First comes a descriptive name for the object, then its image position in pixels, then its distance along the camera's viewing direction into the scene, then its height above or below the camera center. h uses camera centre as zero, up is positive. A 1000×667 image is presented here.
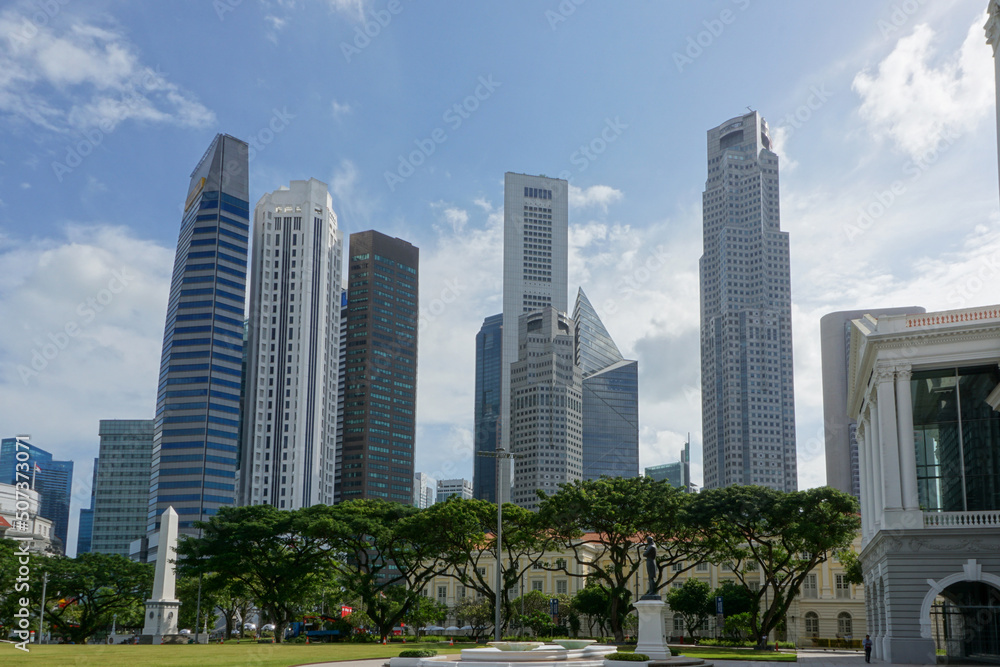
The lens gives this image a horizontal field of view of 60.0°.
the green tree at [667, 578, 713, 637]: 83.88 -7.92
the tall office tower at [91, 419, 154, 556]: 190.88 -2.22
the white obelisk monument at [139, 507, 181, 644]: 71.62 -7.69
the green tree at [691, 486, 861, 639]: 56.06 -0.36
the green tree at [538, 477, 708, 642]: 59.72 -0.01
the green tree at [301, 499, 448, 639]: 65.75 -2.26
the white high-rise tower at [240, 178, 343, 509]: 185.88 +32.00
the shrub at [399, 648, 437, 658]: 36.34 -5.77
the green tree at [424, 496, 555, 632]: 64.49 -1.19
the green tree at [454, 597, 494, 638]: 88.25 -10.07
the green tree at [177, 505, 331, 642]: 66.00 -3.34
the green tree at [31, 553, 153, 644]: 68.88 -6.25
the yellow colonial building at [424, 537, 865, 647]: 86.00 -8.66
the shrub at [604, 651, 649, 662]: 32.53 -5.21
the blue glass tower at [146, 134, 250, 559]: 149.38 +25.14
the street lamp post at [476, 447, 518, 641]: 48.88 -0.75
